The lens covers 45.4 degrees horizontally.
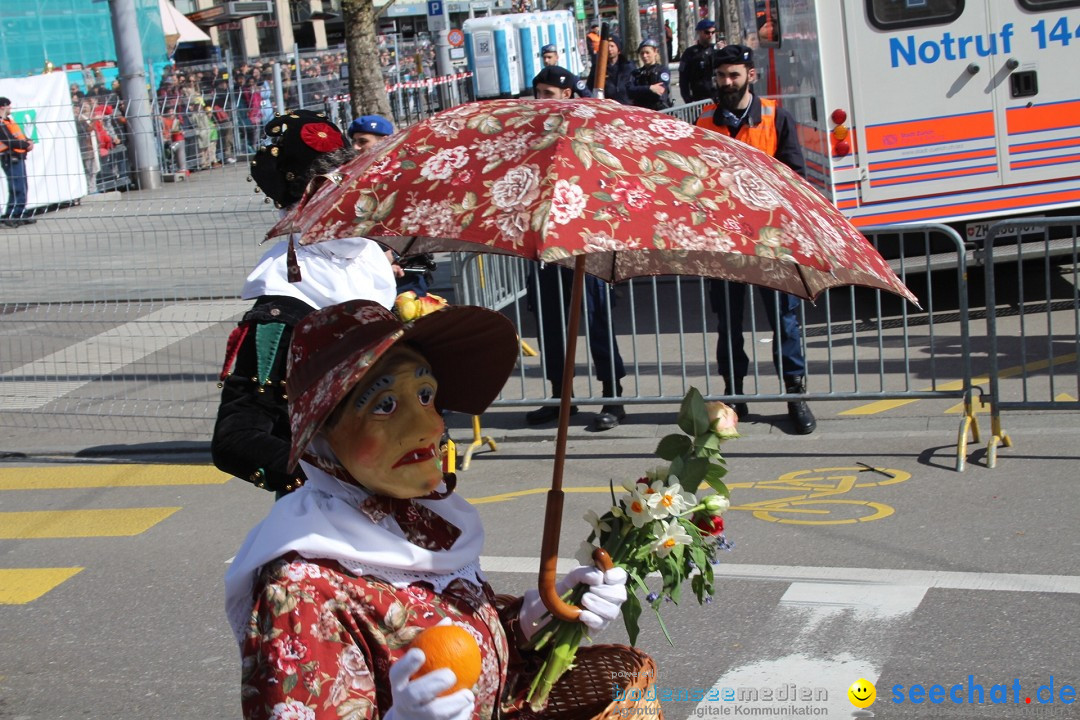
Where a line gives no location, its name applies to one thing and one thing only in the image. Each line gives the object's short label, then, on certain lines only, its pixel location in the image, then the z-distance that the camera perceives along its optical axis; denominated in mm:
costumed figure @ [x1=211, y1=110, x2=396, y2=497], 2926
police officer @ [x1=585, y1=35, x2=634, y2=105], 15932
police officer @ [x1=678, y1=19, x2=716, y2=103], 15781
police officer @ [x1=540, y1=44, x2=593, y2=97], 17375
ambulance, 9305
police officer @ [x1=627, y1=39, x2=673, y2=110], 15359
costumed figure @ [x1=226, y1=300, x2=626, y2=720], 2180
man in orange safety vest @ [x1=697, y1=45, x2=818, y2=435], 7316
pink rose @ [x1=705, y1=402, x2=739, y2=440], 2637
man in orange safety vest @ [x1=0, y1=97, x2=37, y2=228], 12632
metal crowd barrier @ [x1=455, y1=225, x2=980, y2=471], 7246
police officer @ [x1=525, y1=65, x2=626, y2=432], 7691
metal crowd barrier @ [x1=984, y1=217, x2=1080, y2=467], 6746
